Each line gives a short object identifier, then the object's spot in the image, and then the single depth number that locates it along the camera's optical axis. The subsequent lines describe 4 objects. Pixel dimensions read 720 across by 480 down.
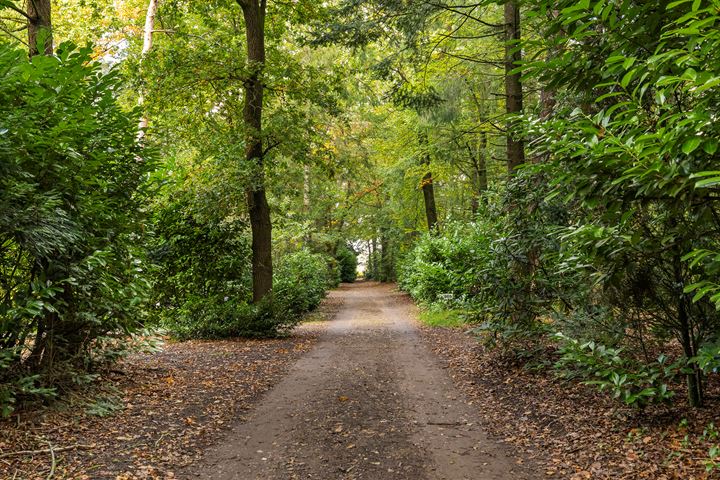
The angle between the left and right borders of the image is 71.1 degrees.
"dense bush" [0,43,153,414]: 4.41
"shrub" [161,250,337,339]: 11.38
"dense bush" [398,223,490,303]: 16.64
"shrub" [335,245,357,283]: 39.59
